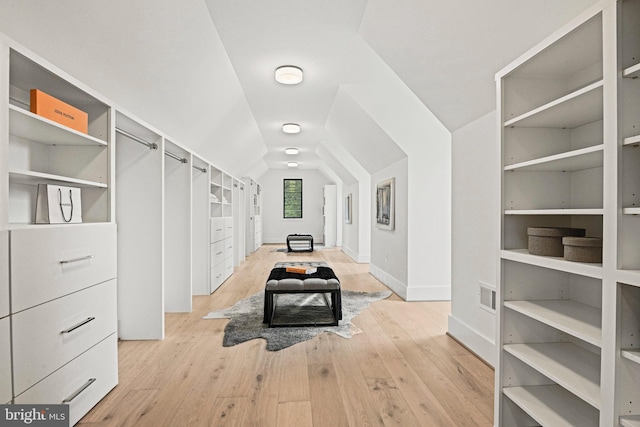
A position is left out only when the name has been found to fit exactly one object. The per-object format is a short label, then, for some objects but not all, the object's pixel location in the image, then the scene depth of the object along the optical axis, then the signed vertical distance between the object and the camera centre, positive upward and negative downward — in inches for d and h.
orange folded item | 162.6 -25.9
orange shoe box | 68.1 +19.4
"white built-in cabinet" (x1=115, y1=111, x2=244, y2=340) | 129.6 -6.3
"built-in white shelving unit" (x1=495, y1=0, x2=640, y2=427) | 48.2 -1.5
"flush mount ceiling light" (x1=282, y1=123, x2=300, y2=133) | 255.9 +56.7
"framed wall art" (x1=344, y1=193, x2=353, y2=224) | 378.0 +2.5
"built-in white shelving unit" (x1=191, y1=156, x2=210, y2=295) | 195.0 -5.9
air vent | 109.4 -25.6
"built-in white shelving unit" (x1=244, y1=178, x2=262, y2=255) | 395.2 -8.7
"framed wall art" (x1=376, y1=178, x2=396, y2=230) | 213.7 +3.8
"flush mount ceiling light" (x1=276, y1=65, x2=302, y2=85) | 150.6 +54.9
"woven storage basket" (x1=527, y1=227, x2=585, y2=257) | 67.6 -5.3
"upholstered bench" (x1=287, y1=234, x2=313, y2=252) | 413.7 -37.0
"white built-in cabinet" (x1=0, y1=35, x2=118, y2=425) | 60.1 -8.8
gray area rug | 131.2 -44.0
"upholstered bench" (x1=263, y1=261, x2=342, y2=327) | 145.1 -30.6
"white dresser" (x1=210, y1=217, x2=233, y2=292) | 206.1 -23.6
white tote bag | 77.2 +1.2
